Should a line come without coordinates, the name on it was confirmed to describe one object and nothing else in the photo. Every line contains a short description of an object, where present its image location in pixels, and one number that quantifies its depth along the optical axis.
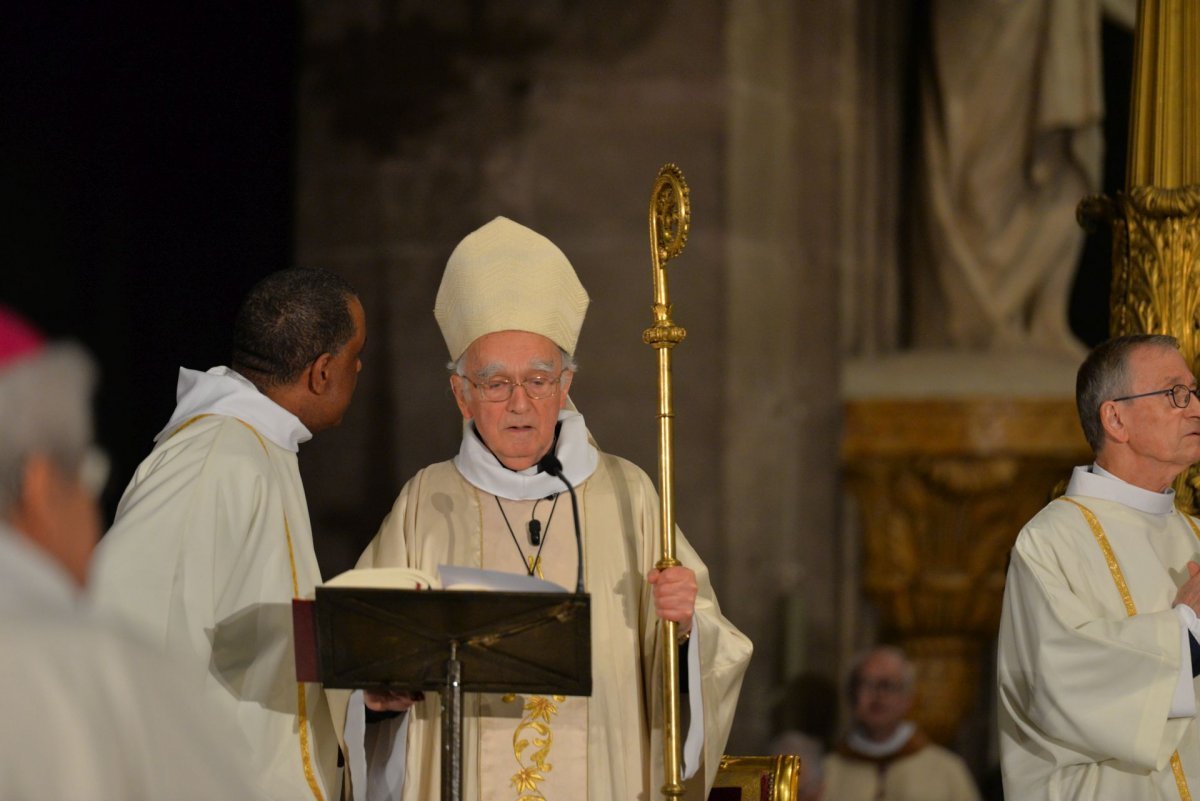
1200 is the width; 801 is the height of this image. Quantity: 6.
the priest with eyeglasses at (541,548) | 9.59
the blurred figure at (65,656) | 4.31
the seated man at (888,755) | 14.66
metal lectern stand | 7.85
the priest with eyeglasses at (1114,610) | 9.66
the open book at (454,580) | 8.11
